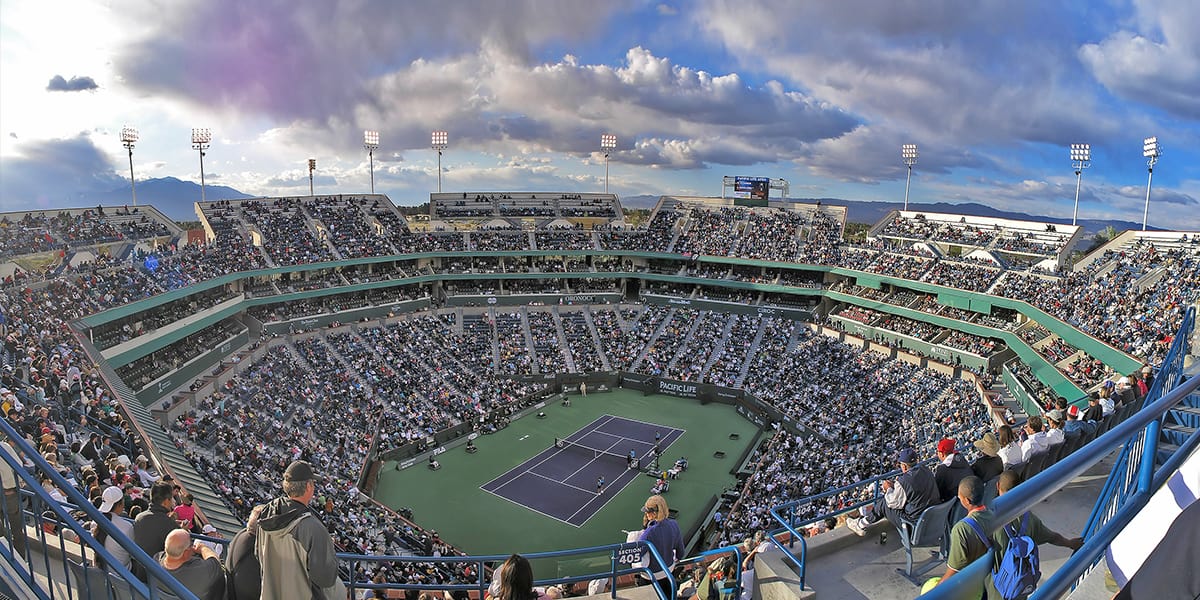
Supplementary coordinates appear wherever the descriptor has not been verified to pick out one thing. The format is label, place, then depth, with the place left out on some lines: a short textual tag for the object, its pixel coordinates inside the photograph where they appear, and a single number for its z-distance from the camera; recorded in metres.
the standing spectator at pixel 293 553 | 4.79
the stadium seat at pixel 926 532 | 7.32
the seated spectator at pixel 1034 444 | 8.39
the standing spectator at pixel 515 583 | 4.68
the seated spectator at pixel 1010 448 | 8.22
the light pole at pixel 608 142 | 72.31
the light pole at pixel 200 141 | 57.06
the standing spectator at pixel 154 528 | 6.14
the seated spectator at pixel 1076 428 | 9.09
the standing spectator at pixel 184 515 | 8.38
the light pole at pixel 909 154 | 60.75
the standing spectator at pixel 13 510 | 5.27
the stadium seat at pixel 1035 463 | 8.29
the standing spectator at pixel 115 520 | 5.97
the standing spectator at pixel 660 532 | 7.28
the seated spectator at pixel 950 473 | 7.68
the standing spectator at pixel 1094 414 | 9.98
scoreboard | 63.09
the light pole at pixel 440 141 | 69.44
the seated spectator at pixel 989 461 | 7.67
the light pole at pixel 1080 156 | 48.19
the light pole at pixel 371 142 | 65.44
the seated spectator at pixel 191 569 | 5.00
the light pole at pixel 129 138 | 52.04
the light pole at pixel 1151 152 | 42.66
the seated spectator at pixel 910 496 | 7.39
